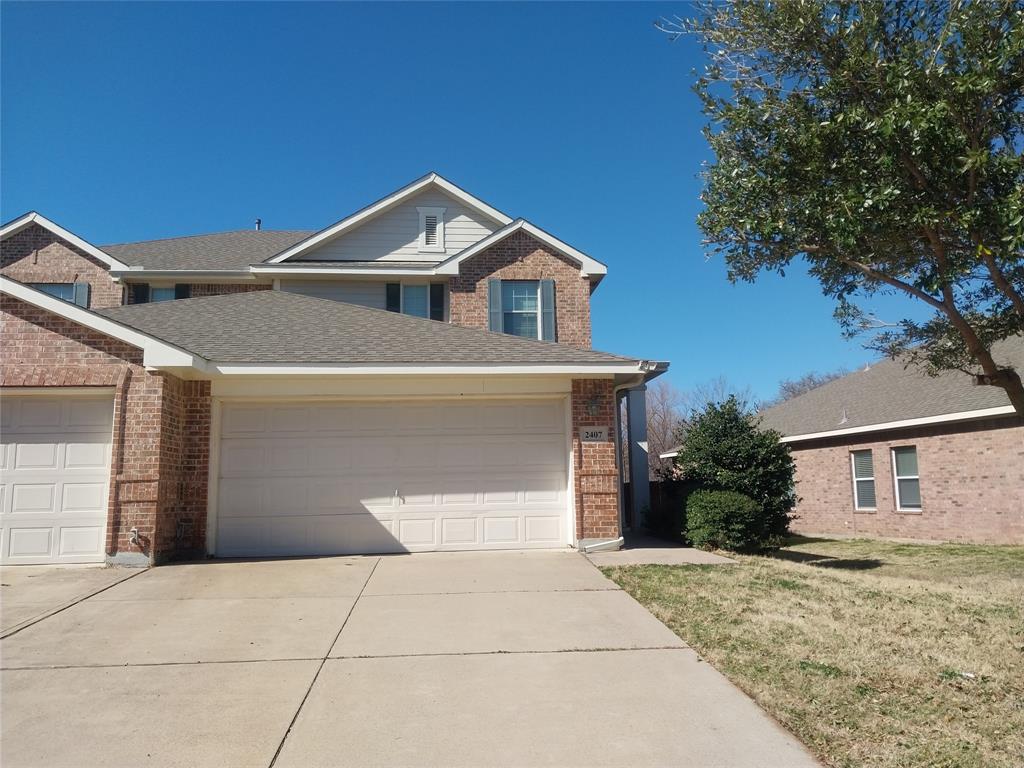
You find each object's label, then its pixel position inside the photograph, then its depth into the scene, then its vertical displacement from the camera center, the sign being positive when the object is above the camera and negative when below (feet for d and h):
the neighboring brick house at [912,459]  50.60 +1.69
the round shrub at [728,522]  36.50 -2.01
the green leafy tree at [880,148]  24.26 +12.08
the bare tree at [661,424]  136.93 +11.36
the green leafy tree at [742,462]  39.01 +1.06
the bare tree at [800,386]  181.88 +23.89
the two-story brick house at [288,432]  30.71 +2.52
